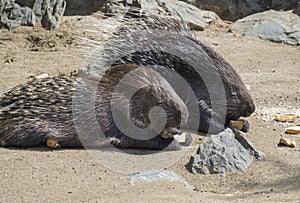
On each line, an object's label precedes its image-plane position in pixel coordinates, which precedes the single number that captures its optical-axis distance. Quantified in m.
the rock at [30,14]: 8.46
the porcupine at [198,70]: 5.01
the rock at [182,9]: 8.87
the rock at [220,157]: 4.18
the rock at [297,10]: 9.91
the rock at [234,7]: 10.59
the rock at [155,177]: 3.82
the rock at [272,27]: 8.95
